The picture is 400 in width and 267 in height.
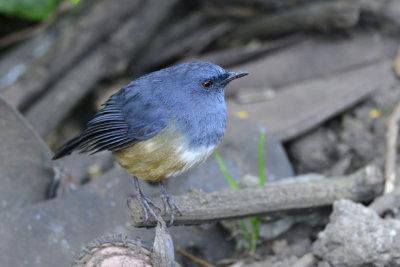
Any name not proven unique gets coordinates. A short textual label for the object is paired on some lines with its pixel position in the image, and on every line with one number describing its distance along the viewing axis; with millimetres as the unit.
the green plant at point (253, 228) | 6402
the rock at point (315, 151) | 8312
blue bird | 5301
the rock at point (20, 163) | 6484
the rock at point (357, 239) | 5469
